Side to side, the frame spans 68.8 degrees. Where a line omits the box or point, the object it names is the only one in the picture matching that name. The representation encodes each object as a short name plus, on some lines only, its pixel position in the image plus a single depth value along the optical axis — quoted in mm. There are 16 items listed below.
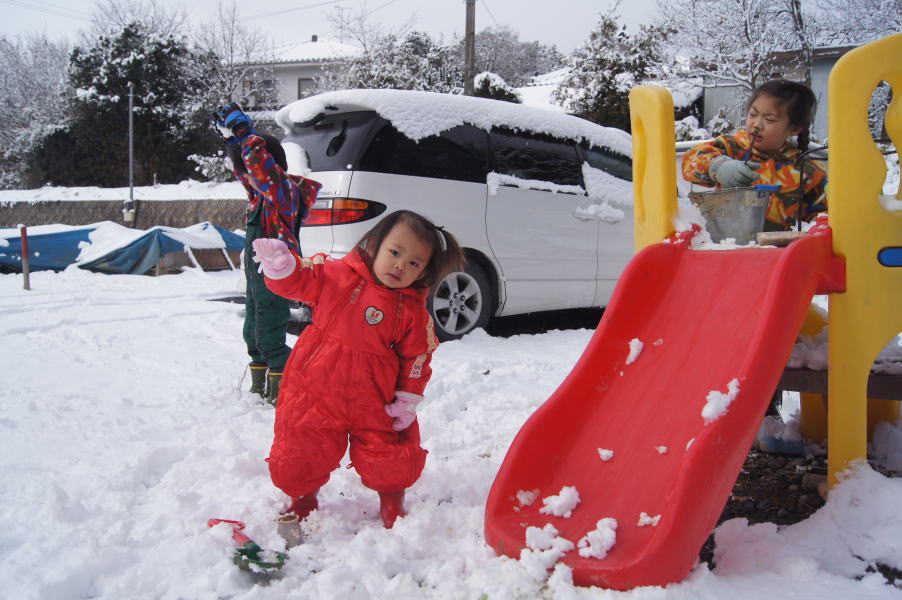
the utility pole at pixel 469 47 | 16672
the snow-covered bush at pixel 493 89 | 20594
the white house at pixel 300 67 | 33834
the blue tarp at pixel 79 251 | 10531
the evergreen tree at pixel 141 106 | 24797
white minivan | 4727
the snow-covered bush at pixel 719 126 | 18625
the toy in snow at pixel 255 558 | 1754
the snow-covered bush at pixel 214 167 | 23938
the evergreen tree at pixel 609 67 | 19891
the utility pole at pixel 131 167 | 21053
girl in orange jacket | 2957
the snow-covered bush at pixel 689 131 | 18328
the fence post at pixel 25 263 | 8453
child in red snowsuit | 2168
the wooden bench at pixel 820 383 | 2203
